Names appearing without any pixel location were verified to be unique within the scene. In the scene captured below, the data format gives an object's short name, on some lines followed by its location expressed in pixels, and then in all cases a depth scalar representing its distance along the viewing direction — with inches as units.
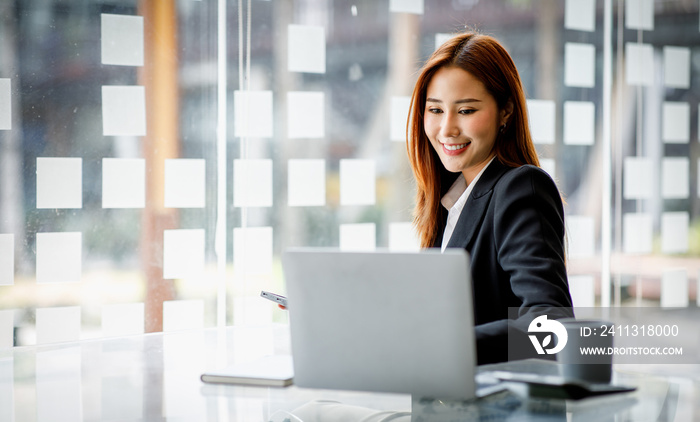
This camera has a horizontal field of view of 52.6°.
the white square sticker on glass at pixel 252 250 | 135.0
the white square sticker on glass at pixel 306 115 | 137.9
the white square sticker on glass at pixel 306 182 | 138.3
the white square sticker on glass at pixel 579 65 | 161.8
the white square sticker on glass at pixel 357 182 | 143.7
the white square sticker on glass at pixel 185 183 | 128.1
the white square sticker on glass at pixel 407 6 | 146.0
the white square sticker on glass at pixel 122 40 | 121.3
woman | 56.0
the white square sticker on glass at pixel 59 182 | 117.9
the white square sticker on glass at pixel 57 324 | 120.6
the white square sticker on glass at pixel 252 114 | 133.3
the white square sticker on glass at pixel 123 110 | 122.1
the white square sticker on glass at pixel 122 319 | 125.0
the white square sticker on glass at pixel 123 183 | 122.6
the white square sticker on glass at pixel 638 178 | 168.2
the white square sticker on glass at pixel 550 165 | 162.1
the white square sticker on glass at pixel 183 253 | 129.1
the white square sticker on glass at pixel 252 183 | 133.6
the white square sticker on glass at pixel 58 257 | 119.0
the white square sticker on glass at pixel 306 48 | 137.5
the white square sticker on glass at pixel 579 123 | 162.6
